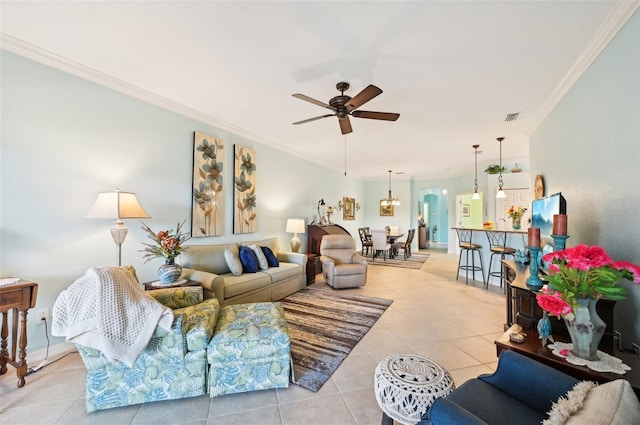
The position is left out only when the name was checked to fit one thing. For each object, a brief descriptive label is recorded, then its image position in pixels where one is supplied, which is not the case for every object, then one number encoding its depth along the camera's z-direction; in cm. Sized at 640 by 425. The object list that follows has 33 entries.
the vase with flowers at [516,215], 451
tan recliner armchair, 457
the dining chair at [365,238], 827
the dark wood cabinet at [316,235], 581
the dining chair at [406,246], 788
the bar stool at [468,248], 512
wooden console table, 121
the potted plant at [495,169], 620
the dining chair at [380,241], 750
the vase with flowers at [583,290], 122
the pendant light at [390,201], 917
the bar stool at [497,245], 457
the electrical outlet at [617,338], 160
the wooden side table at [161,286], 263
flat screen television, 217
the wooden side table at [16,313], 191
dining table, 798
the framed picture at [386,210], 989
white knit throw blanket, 161
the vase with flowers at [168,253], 269
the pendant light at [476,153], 533
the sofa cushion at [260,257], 392
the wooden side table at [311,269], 500
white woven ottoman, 129
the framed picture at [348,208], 859
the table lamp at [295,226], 520
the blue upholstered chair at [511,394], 109
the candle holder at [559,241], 179
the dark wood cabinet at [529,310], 160
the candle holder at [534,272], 200
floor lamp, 245
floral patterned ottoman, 189
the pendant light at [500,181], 482
